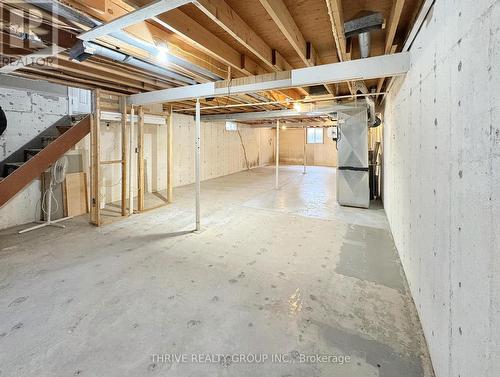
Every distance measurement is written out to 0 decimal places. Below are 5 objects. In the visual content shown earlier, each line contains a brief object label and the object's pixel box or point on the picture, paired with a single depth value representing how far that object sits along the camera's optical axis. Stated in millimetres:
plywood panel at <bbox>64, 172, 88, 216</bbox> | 4406
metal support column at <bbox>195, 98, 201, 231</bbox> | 3729
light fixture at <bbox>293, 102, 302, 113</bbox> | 5941
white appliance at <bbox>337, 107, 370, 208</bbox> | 5027
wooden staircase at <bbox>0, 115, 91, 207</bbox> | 3242
